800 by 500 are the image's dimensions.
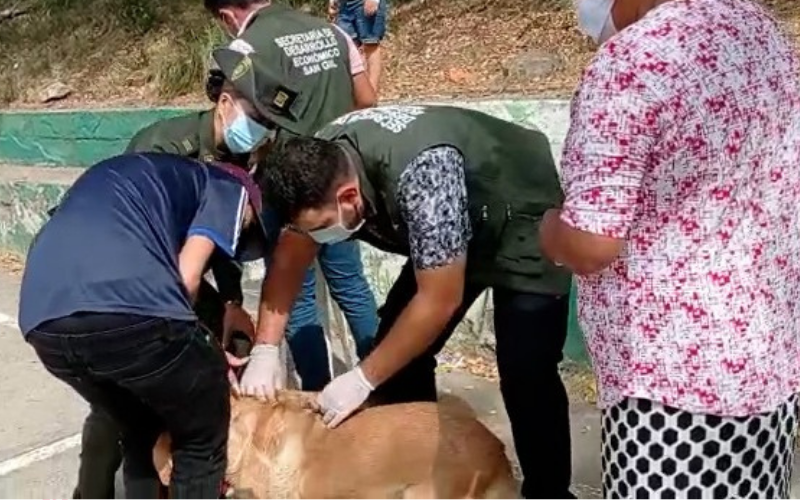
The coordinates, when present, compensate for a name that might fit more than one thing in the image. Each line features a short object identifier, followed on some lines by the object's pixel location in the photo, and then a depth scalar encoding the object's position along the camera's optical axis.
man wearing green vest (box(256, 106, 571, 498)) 2.91
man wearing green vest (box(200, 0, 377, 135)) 4.14
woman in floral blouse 2.02
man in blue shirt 2.77
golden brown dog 3.08
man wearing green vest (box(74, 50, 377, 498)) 3.61
